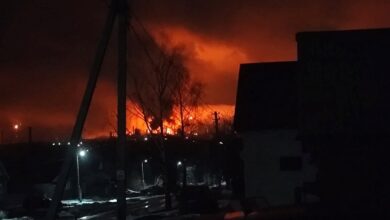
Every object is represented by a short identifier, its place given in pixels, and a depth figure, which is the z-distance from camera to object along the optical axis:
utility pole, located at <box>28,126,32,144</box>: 110.12
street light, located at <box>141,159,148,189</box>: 98.99
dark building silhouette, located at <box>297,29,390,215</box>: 10.95
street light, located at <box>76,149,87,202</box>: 69.19
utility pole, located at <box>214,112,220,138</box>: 84.50
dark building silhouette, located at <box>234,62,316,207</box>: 31.81
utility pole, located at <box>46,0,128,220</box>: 21.80
